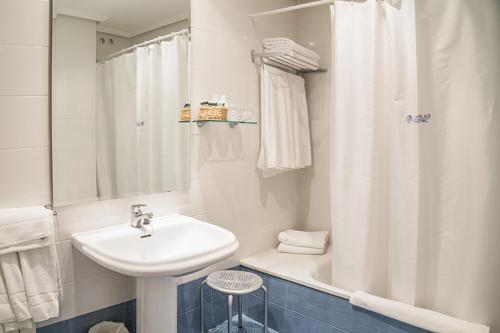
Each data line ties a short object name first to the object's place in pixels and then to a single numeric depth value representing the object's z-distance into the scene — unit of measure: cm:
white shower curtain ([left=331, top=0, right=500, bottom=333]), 160
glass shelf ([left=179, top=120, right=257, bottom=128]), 195
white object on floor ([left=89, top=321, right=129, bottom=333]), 160
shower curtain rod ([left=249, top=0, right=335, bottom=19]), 192
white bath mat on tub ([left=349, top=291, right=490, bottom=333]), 150
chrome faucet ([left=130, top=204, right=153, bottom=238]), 163
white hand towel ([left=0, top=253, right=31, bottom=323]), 125
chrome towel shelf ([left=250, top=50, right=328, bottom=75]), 226
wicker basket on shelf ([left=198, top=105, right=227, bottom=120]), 193
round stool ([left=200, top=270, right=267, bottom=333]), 176
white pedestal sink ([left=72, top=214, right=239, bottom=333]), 127
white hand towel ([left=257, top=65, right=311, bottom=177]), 230
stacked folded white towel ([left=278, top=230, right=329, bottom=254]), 248
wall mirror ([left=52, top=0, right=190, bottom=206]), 148
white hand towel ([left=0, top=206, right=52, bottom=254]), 124
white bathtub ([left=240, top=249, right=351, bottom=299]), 199
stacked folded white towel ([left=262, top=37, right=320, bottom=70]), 224
